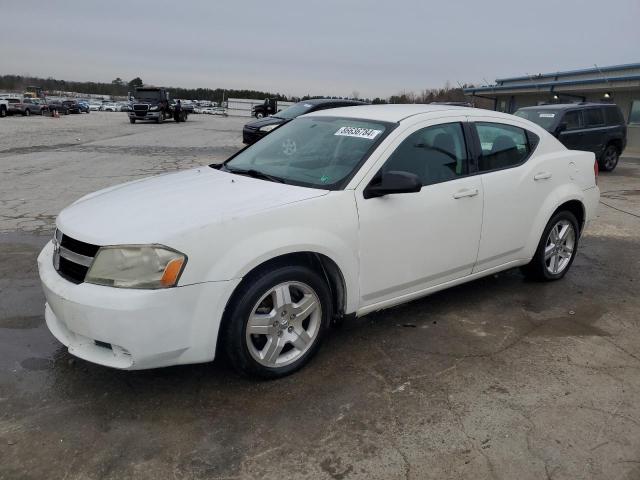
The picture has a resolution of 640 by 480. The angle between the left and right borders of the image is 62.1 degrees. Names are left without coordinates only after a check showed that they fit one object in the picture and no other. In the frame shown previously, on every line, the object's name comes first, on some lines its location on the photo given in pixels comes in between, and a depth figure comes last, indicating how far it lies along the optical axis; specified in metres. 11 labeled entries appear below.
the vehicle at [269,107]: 25.50
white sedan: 2.78
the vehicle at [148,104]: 34.06
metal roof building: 23.67
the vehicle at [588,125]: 12.57
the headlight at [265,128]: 14.41
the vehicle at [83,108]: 55.02
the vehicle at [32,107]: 41.05
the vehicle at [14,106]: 39.09
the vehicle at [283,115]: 14.70
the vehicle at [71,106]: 50.55
